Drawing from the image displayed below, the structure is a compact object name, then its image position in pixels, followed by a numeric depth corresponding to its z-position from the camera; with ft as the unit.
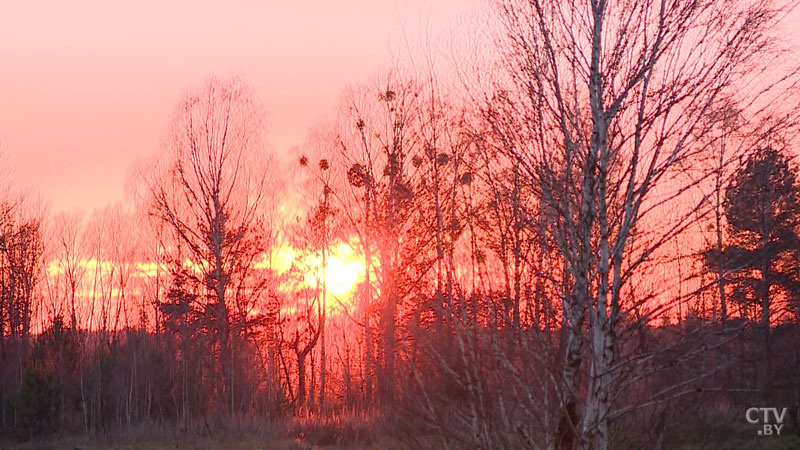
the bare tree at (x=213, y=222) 232.12
